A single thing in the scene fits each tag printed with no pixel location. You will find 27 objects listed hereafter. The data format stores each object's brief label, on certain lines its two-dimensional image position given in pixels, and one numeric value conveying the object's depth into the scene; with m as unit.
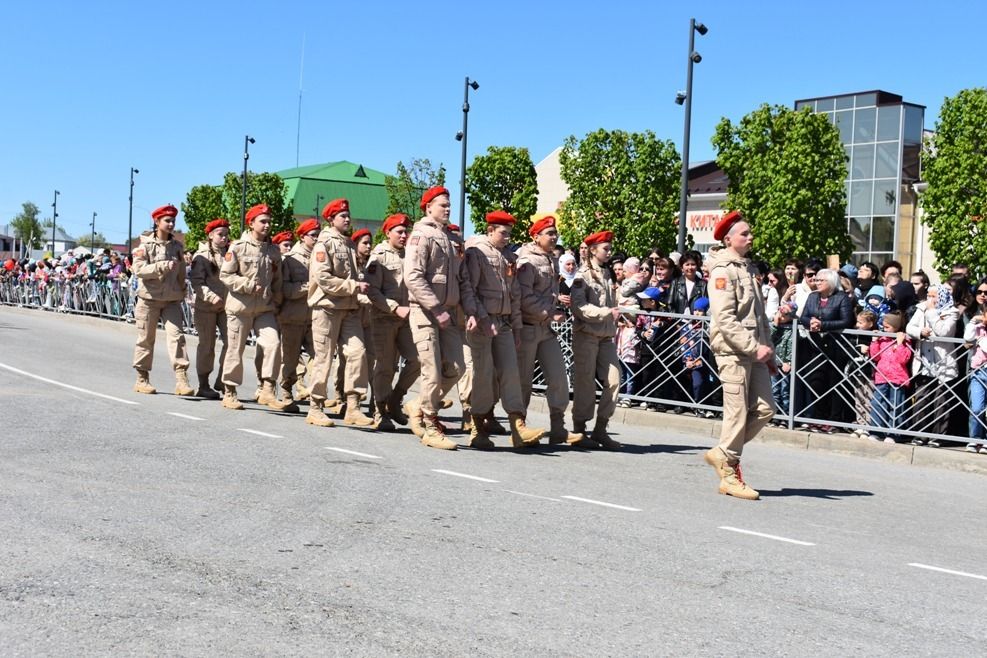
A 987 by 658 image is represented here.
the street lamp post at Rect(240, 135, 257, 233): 54.00
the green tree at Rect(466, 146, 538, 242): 58.16
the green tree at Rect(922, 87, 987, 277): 42.41
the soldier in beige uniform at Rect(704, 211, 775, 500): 8.60
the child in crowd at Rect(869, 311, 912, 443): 11.88
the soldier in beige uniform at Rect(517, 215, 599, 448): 10.84
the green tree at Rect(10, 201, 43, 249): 192.62
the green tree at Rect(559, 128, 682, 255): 55.78
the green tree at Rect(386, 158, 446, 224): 78.94
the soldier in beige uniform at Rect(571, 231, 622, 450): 11.09
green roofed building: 140.62
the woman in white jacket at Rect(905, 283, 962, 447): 11.63
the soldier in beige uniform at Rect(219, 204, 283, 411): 12.13
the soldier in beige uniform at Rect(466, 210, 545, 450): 10.48
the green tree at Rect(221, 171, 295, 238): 84.88
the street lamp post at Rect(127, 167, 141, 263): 79.88
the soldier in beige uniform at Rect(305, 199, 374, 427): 11.23
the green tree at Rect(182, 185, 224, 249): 91.62
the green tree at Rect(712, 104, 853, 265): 49.28
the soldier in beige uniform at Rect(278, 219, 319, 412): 12.48
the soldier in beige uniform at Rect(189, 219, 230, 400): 13.38
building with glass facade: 57.94
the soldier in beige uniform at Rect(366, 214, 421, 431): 11.45
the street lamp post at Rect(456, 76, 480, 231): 35.41
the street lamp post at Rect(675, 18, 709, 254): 25.20
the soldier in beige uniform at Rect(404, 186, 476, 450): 10.30
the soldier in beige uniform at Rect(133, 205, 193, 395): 13.23
